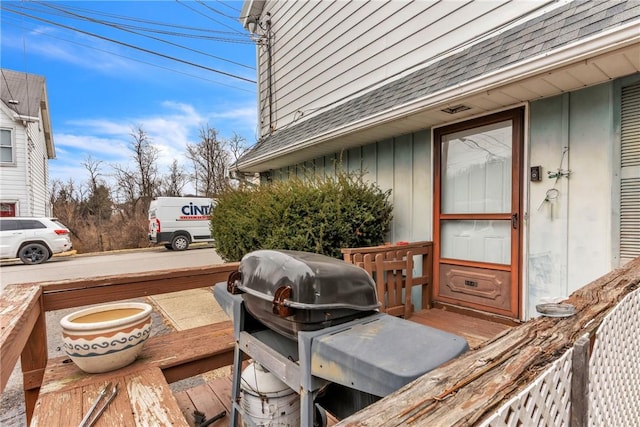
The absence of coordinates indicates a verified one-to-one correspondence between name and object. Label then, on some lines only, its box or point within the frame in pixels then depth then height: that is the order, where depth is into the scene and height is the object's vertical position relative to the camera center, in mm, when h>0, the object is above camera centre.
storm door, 3102 -90
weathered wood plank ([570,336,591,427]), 884 -485
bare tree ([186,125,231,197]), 20469 +3151
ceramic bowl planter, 1485 -626
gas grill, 881 -406
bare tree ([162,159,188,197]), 20141 +1644
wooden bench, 3504 -643
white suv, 9594 -922
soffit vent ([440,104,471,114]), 3088 +926
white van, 12898 -568
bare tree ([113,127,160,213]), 19062 +1916
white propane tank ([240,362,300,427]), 1354 -819
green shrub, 3885 -121
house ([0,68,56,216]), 11414 +2344
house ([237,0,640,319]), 2477 +732
